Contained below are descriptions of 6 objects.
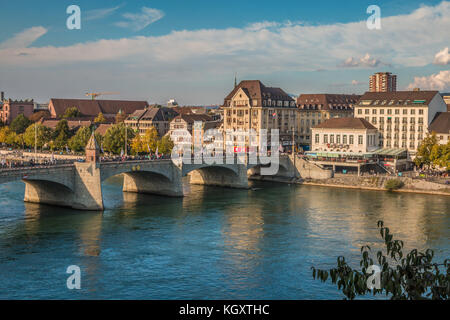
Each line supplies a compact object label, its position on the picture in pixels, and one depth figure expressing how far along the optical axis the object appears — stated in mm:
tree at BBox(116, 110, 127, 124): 172162
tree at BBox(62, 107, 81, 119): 178375
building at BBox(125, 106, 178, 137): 147750
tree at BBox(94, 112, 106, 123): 172050
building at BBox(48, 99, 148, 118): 190000
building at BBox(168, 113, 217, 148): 132125
